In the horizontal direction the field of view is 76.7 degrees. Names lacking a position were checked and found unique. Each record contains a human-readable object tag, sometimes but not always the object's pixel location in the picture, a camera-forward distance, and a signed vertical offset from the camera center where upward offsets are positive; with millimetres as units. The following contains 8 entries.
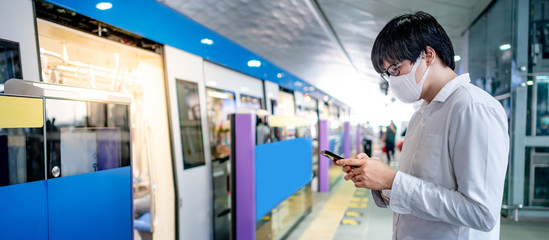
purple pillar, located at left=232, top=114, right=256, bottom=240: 3096 -575
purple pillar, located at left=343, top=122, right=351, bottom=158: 12113 -1124
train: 1762 +235
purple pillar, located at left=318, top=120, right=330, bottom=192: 7575 -1184
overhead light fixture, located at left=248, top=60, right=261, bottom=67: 4965 +689
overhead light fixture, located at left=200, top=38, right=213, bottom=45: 3676 +745
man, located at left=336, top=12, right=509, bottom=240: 965 -124
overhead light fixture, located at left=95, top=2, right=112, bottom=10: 2221 +691
